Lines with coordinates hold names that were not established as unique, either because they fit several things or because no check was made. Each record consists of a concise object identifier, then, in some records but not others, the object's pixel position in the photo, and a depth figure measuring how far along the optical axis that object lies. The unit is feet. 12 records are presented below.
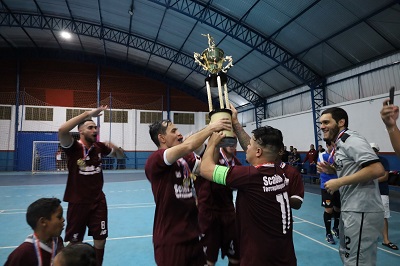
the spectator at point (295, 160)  52.47
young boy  7.12
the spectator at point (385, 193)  17.11
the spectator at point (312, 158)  47.16
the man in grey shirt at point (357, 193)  8.34
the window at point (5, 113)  70.79
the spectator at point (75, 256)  4.88
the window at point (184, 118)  85.75
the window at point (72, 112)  73.97
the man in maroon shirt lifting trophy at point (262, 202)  6.83
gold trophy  7.61
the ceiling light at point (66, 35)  64.79
